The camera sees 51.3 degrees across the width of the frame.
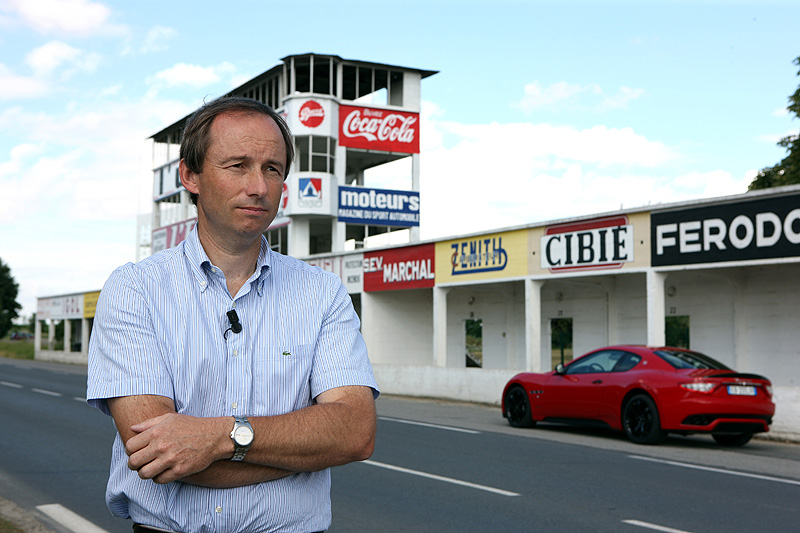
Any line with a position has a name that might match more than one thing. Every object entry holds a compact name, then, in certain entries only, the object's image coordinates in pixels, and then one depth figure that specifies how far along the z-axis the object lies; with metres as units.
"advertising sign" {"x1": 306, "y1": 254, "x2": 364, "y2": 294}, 29.83
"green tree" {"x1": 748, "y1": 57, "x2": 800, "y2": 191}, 32.64
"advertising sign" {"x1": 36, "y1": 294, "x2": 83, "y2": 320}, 57.28
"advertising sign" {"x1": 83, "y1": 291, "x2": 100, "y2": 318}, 54.23
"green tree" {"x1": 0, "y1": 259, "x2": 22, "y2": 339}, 104.25
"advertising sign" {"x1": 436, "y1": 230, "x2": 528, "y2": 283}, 22.26
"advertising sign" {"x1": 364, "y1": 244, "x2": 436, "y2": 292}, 26.20
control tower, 36.12
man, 1.95
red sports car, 12.20
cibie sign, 19.02
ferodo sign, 15.66
